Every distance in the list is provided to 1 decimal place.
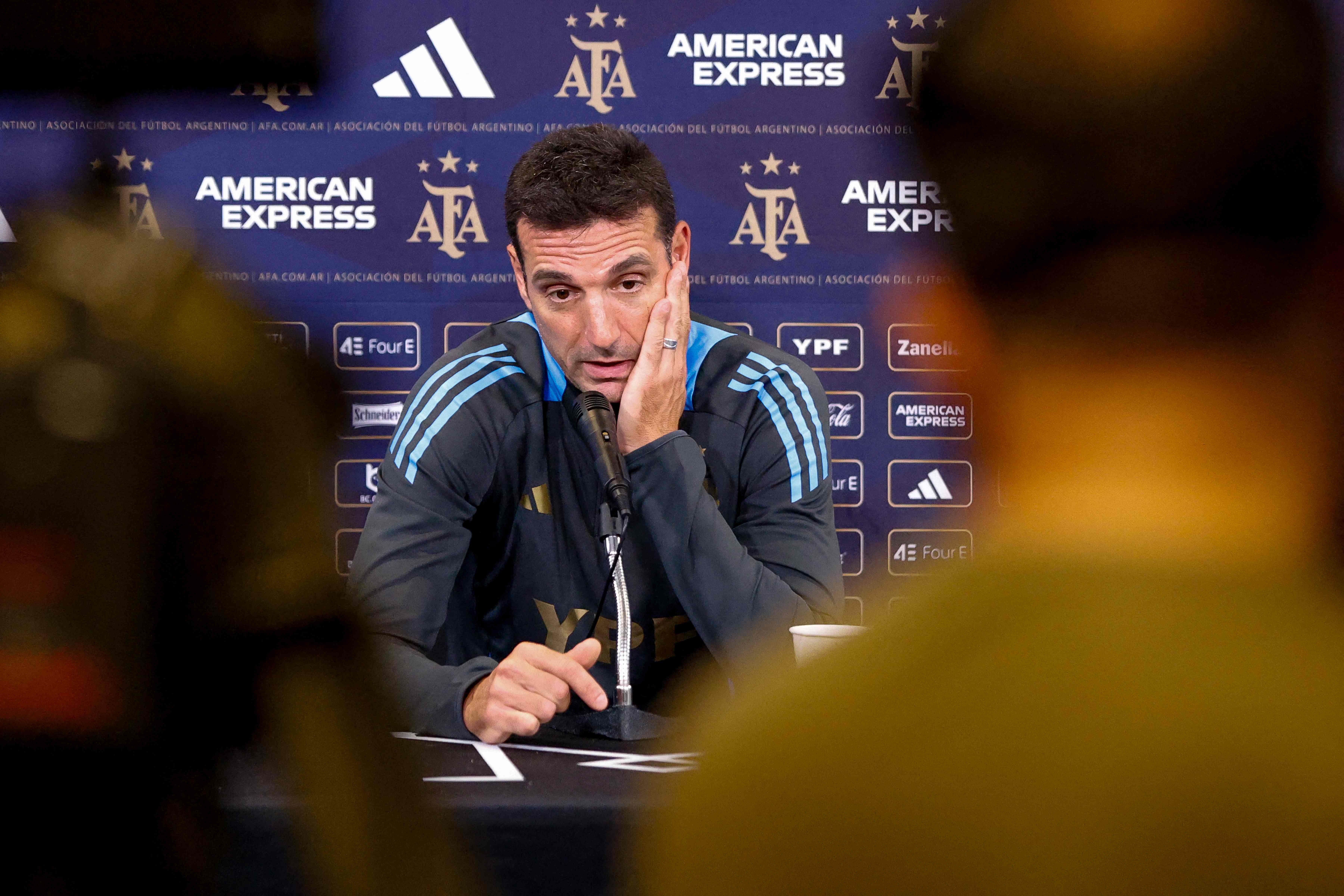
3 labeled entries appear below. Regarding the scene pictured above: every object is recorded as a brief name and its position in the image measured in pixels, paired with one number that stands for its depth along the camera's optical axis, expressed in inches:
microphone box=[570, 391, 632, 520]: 468.6
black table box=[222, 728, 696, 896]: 244.3
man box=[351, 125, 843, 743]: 474.1
